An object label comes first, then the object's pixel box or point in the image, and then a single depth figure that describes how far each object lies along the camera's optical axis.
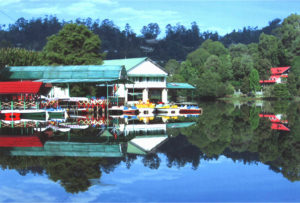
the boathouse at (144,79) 56.16
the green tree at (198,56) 109.74
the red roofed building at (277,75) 88.75
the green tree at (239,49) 122.80
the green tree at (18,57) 50.66
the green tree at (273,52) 99.07
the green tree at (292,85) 78.97
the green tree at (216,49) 132.50
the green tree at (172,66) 114.03
